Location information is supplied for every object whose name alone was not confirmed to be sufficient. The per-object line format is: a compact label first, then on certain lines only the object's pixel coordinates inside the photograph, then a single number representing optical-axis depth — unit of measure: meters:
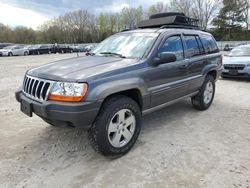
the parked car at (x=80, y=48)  39.72
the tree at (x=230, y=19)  47.81
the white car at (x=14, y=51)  30.03
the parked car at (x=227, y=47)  32.69
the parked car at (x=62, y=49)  36.69
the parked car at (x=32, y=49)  32.50
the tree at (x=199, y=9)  44.66
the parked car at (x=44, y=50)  33.41
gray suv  2.77
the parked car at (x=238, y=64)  8.50
